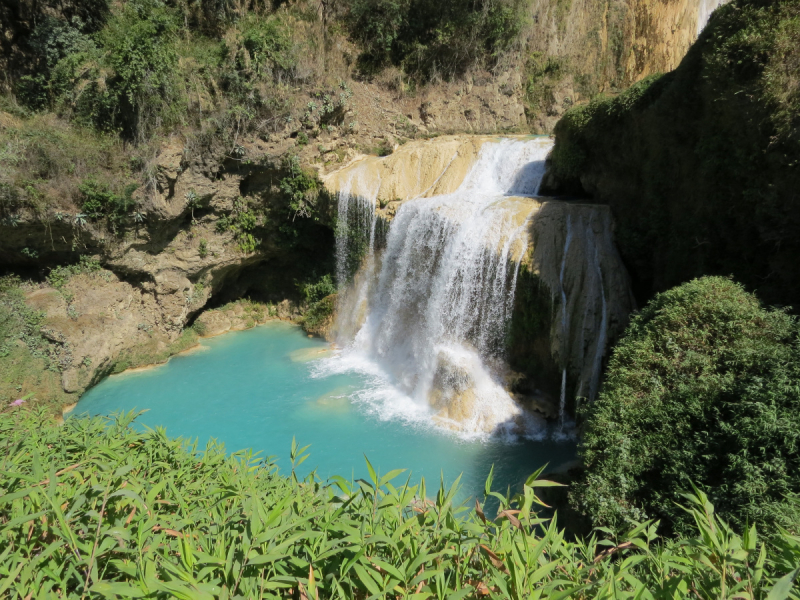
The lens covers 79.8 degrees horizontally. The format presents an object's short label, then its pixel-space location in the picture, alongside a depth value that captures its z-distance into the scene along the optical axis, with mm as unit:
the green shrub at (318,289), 15367
